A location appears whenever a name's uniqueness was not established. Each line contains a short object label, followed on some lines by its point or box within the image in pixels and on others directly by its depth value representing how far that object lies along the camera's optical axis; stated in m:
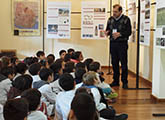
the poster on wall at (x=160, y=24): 4.45
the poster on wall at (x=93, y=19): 8.05
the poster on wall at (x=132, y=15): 6.57
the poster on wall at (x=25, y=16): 8.65
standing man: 5.77
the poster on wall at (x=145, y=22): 5.50
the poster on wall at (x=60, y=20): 7.96
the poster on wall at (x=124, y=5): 8.03
